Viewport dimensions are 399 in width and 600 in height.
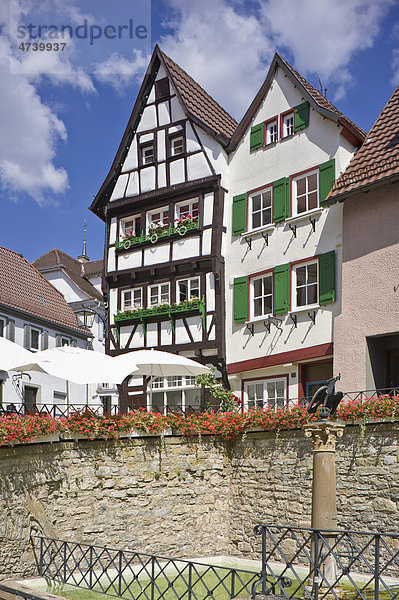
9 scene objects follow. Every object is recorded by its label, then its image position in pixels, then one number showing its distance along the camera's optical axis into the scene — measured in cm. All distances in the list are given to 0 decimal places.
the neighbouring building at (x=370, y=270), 1691
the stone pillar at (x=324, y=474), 1088
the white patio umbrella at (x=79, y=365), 1442
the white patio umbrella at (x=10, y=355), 1486
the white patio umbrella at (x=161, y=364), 1659
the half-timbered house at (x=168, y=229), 2077
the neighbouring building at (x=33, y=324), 2719
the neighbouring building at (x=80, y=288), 3591
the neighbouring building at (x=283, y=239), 1872
